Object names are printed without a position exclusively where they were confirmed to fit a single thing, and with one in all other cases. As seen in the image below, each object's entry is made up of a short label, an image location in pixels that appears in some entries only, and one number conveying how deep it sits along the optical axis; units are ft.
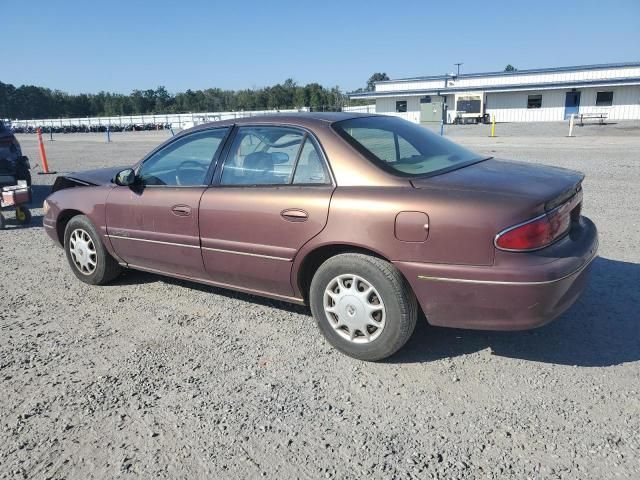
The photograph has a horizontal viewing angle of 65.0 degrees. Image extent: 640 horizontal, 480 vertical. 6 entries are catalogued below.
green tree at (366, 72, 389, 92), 452.14
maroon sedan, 9.34
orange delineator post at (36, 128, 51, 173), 48.56
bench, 117.34
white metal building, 132.46
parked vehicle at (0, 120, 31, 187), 30.50
